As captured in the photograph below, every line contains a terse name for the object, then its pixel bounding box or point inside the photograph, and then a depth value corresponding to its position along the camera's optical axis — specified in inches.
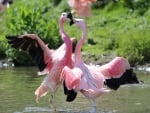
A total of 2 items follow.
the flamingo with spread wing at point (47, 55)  538.0
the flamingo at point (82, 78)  488.4
